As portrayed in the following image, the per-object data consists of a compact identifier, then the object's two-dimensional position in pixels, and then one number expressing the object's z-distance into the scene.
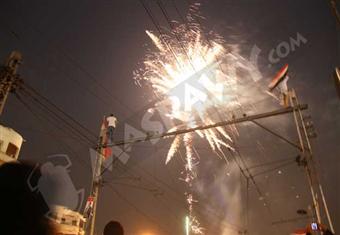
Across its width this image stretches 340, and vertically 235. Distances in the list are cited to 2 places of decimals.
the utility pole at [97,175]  11.74
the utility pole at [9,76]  10.36
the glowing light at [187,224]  33.13
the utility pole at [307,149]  10.38
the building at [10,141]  25.09
